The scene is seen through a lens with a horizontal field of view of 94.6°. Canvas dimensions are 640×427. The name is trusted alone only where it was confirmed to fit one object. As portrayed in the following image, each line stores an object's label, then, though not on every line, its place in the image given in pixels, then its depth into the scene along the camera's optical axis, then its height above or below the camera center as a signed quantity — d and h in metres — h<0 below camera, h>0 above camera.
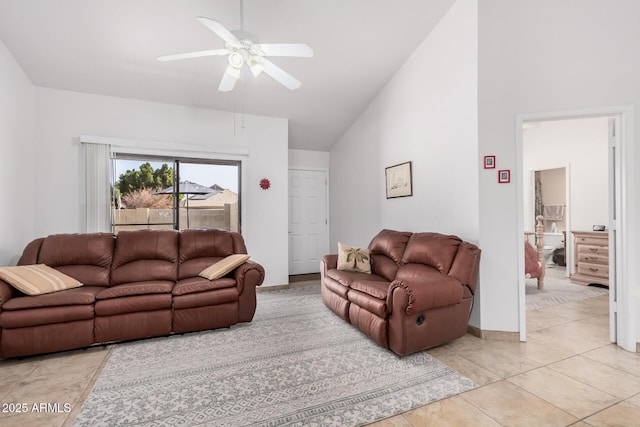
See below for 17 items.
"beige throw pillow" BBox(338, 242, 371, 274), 3.48 -0.59
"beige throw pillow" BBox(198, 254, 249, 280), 3.04 -0.58
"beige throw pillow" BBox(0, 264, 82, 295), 2.47 -0.58
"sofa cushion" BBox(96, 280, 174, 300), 2.64 -0.71
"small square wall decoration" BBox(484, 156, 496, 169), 2.77 +0.45
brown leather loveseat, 2.30 -0.73
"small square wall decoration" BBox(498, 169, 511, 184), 2.73 +0.31
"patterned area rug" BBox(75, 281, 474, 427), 1.73 -1.19
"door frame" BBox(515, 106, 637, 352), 2.50 -0.13
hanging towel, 6.31 -0.06
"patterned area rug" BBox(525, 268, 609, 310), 3.85 -1.20
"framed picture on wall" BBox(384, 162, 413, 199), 3.85 +0.41
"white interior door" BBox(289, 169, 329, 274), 5.68 -0.18
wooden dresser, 4.47 -0.76
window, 3.98 +0.27
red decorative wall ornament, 4.61 +0.44
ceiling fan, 2.16 +1.24
